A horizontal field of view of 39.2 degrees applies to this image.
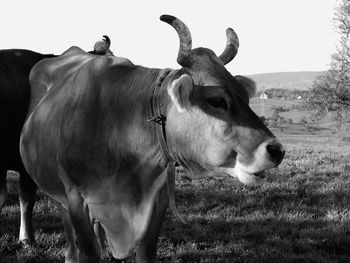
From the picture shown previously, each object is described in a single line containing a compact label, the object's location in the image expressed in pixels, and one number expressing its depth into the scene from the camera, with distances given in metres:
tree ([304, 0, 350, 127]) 22.78
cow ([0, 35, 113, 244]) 5.18
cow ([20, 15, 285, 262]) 3.10
